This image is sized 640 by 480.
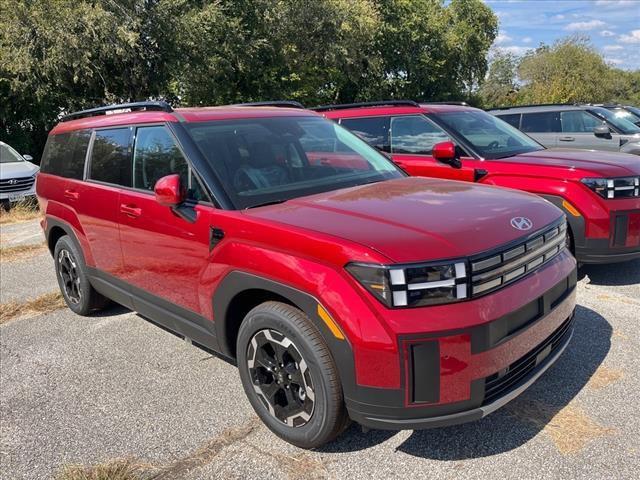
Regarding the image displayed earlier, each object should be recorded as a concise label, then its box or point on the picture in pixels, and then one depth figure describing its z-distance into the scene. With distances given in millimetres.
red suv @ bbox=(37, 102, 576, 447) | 2436
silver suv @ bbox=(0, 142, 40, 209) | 11727
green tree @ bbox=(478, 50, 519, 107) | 61741
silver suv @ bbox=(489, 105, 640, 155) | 10430
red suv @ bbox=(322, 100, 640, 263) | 4910
